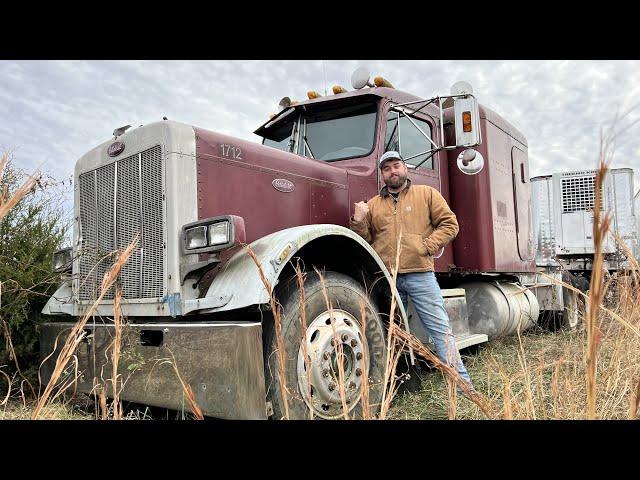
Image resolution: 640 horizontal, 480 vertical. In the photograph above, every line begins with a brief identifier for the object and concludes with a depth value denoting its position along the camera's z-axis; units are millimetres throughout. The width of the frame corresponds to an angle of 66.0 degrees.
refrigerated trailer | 10625
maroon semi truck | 2762
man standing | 3906
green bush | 4148
